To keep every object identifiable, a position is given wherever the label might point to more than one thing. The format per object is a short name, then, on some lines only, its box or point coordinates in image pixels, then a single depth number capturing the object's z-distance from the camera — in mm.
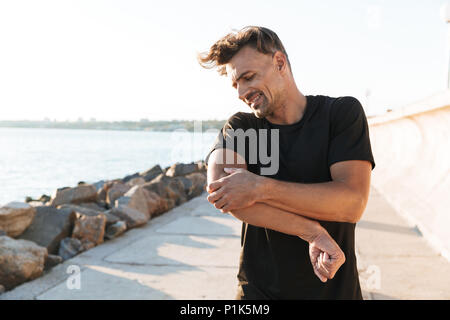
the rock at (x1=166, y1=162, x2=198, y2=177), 14820
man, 1935
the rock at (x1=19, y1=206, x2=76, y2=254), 5555
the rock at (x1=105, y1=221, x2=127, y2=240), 6190
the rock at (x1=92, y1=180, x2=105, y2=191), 13463
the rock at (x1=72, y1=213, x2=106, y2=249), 5766
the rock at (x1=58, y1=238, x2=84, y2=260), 5384
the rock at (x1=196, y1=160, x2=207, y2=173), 17800
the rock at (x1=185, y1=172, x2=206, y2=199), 11148
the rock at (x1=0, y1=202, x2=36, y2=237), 5520
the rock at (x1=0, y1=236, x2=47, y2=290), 4430
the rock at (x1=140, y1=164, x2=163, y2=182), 15084
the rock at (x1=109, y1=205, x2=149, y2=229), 6914
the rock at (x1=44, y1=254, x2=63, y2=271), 5067
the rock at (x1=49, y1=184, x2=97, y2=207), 8602
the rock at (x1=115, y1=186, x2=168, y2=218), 7523
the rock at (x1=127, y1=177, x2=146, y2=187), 12852
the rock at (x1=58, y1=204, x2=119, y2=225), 6484
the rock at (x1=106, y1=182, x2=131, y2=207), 9527
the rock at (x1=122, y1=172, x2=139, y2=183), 15212
